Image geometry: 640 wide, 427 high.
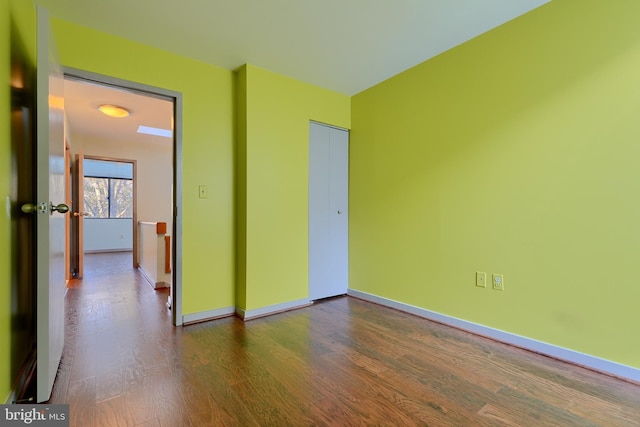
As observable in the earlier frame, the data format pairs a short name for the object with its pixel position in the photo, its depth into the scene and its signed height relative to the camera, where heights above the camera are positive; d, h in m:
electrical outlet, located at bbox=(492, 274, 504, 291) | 2.30 -0.53
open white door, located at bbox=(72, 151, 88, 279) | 4.54 +0.05
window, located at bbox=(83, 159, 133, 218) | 7.89 +0.66
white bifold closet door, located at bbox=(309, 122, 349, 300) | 3.32 +0.02
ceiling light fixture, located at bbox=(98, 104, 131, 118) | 3.76 +1.31
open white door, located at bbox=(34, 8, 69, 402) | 1.41 +0.02
